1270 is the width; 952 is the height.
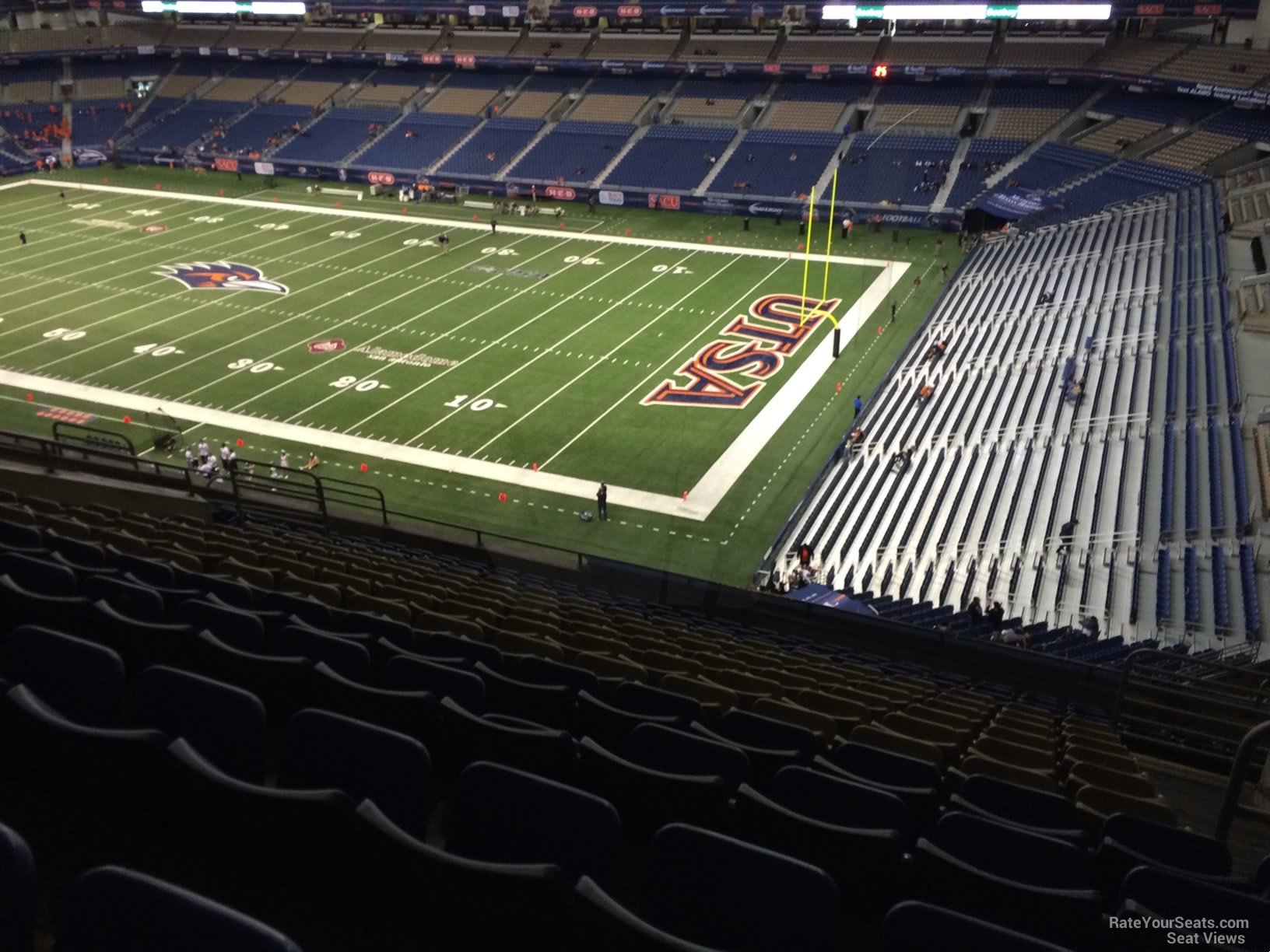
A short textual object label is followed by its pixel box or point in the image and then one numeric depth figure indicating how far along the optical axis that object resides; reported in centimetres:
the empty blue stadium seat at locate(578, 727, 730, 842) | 446
